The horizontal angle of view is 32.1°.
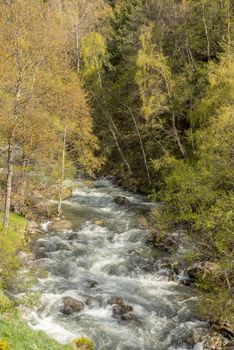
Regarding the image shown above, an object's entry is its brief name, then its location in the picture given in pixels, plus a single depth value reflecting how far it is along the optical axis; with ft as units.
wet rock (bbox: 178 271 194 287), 75.41
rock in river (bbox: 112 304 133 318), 65.50
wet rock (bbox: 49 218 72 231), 101.76
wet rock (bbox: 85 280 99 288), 74.49
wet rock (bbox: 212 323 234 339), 58.18
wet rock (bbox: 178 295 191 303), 69.87
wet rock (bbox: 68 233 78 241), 95.81
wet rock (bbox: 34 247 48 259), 85.21
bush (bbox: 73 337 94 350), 54.93
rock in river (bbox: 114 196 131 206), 124.67
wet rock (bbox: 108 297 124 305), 68.18
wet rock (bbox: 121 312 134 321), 64.04
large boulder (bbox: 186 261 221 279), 73.20
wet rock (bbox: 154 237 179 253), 88.99
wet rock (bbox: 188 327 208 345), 57.98
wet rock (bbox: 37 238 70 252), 89.57
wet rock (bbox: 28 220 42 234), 97.63
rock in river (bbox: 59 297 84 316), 65.26
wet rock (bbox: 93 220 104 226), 107.42
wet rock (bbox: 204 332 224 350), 56.16
